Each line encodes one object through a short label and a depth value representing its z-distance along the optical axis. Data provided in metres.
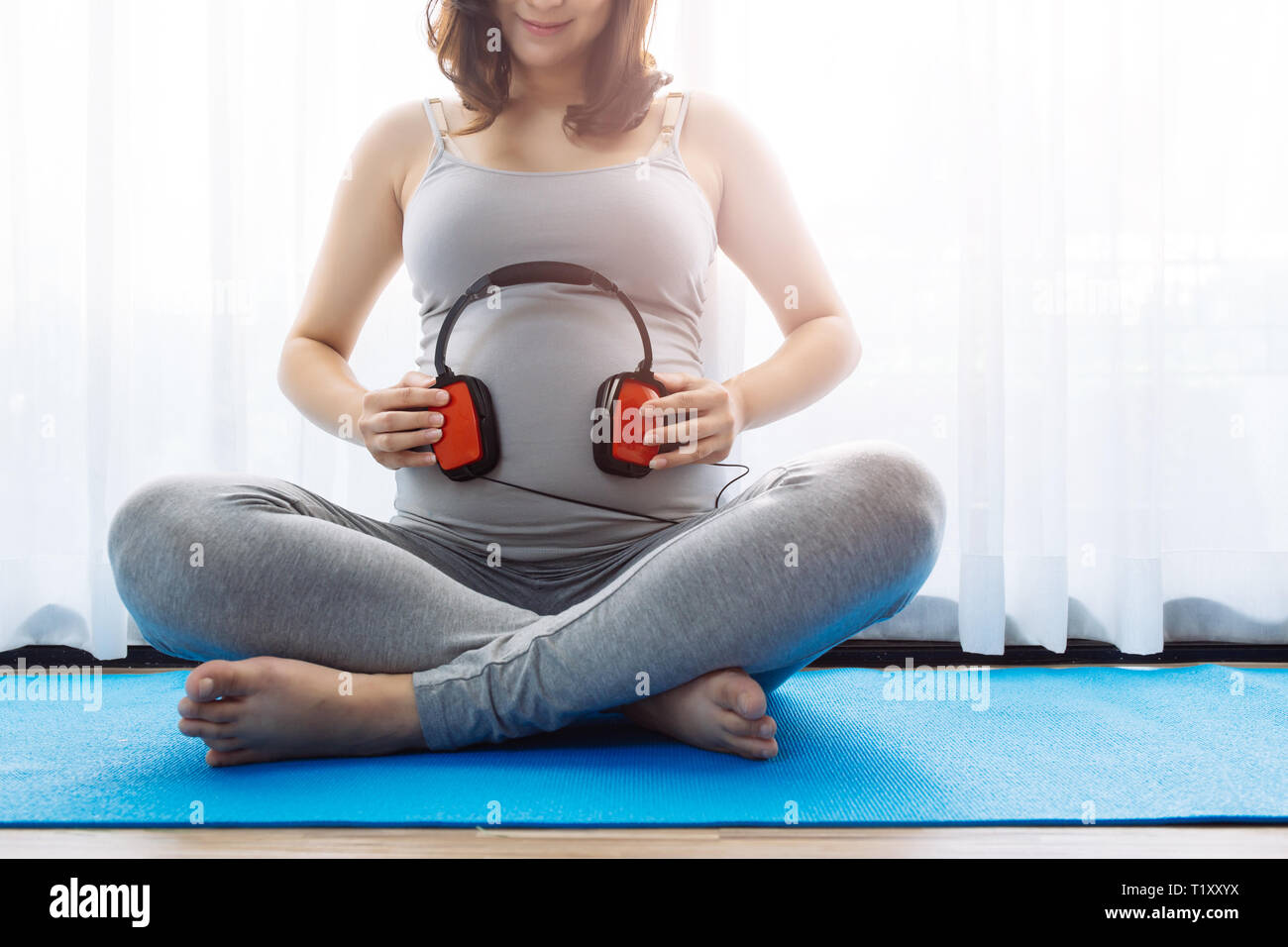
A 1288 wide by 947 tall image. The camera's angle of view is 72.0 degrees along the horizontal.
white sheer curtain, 1.15
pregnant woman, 0.67
